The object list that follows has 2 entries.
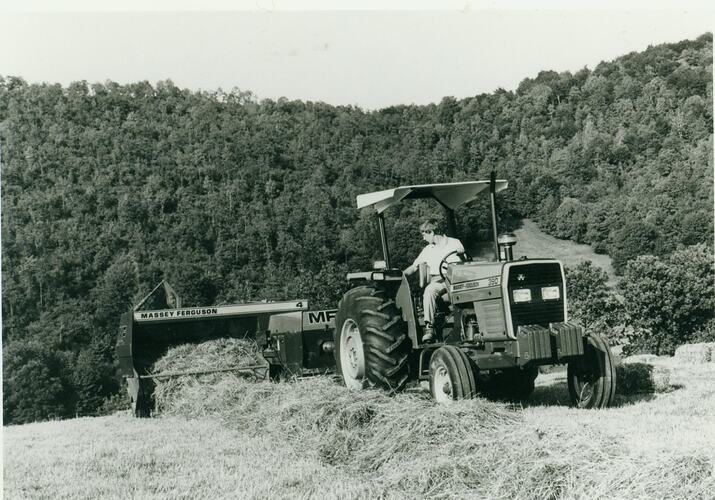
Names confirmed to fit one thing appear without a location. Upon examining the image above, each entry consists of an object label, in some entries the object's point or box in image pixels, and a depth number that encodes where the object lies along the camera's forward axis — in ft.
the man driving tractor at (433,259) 24.64
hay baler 31.40
